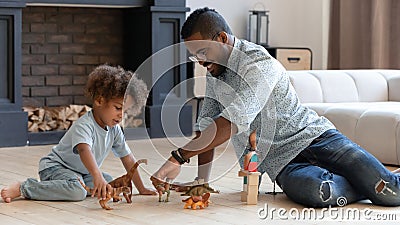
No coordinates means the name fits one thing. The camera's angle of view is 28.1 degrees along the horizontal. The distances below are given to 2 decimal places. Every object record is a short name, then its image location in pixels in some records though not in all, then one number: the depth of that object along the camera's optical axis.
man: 2.72
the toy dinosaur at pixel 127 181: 2.86
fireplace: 5.20
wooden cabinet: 5.73
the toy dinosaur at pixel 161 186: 2.82
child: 2.87
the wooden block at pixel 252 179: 2.82
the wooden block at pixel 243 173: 2.83
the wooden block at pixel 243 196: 2.88
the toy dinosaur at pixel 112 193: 2.74
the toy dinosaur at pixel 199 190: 2.77
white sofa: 3.92
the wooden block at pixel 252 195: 2.84
